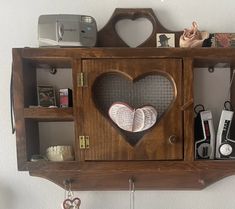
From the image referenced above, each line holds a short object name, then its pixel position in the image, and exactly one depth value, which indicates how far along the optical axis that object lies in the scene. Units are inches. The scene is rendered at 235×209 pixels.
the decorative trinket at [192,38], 39.7
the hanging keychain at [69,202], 42.2
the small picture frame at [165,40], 44.0
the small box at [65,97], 42.3
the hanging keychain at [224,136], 40.6
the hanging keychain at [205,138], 41.4
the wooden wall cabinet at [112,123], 38.6
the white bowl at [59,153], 40.9
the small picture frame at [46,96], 42.8
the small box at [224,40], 42.9
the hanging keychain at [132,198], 45.5
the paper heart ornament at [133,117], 38.7
